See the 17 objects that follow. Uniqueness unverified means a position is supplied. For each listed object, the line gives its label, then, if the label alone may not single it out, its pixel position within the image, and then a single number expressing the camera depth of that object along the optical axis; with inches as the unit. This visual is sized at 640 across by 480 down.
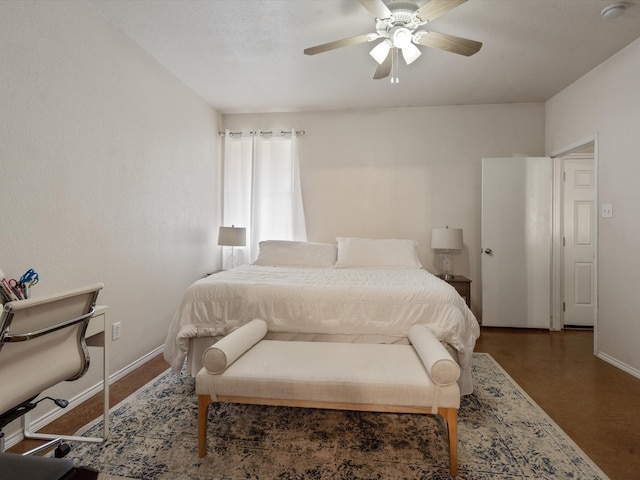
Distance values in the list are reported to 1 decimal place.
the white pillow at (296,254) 135.3
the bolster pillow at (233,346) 63.8
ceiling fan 72.2
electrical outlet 95.0
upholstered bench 59.4
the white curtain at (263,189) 162.2
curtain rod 163.3
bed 83.3
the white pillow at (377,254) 132.0
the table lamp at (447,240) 140.9
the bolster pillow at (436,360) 58.9
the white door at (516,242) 144.1
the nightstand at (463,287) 134.9
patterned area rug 59.4
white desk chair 45.4
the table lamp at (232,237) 147.7
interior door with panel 149.3
